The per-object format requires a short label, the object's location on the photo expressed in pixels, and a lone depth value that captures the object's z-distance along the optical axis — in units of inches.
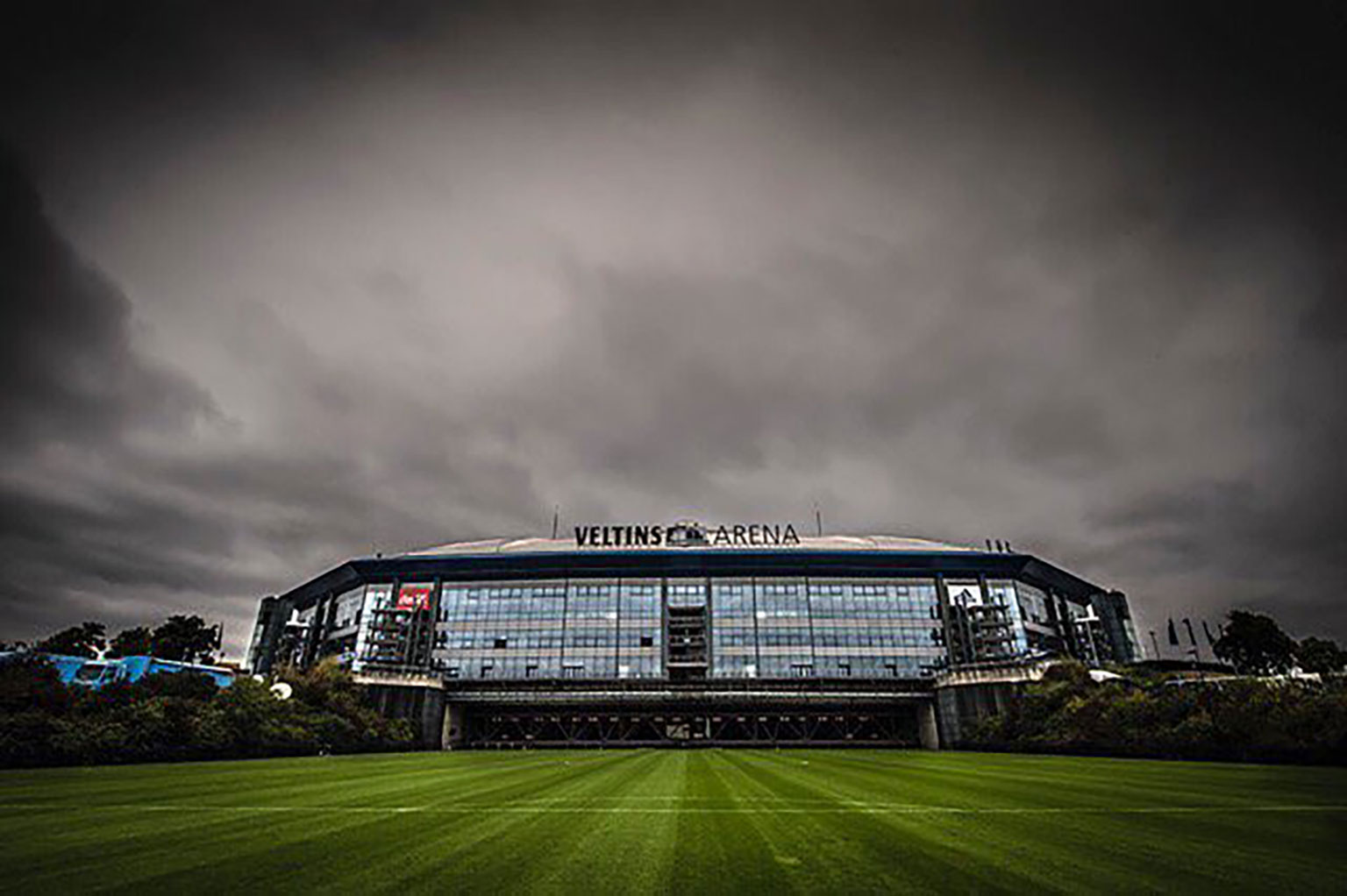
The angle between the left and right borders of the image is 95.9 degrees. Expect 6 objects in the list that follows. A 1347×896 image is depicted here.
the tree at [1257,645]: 3964.1
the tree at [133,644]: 4264.3
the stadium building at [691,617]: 3250.5
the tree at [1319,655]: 3521.2
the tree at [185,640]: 4347.9
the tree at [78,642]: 4217.5
